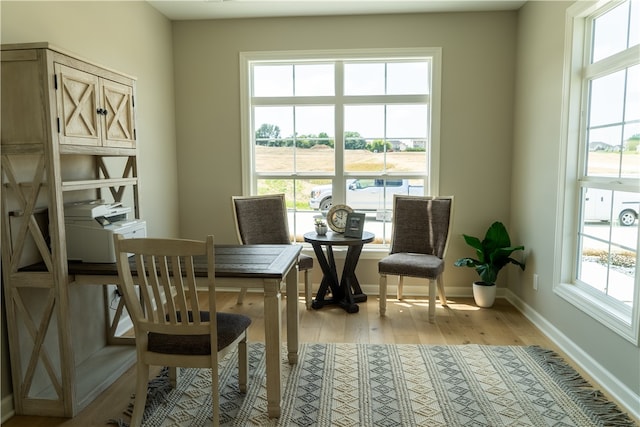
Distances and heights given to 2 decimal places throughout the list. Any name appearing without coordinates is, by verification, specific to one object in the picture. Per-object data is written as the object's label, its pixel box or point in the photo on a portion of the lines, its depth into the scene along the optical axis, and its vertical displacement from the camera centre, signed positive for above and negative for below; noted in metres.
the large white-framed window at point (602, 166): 2.55 +0.02
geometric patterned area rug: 2.33 -1.27
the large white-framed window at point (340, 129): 4.39 +0.41
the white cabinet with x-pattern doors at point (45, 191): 2.18 -0.11
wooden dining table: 2.26 -0.54
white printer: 2.54 -0.35
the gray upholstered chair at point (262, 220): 4.17 -0.47
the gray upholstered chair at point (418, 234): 3.92 -0.59
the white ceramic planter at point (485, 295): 4.07 -1.12
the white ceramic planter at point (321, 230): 4.13 -0.54
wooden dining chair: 1.96 -0.71
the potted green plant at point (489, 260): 3.99 -0.80
